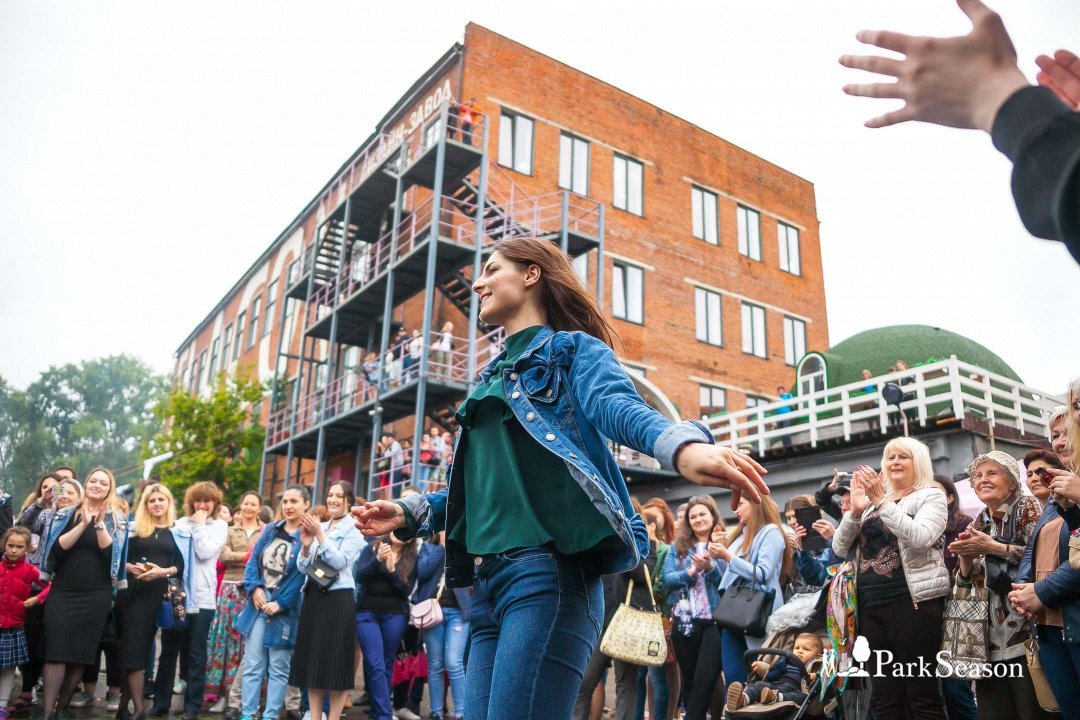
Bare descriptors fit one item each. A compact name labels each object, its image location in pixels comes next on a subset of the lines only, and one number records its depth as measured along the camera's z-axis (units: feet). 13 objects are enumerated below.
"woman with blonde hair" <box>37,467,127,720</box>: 23.85
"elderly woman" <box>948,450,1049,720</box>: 16.49
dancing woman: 7.25
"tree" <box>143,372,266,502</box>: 92.58
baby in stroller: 18.17
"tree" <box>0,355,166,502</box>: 105.09
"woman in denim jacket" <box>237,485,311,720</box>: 26.08
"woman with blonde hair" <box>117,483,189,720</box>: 25.23
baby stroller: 17.26
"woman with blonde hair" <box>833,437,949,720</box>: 16.57
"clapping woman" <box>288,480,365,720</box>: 24.20
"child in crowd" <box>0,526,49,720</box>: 24.14
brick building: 67.62
